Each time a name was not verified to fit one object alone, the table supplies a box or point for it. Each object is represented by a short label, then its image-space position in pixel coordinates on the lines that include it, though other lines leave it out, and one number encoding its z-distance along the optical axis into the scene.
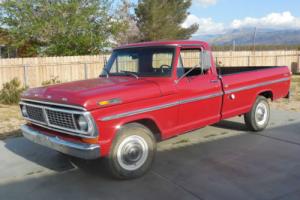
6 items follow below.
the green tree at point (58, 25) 18.39
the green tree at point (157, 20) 33.88
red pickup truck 4.36
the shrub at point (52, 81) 14.55
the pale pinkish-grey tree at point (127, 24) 22.23
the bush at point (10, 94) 12.22
